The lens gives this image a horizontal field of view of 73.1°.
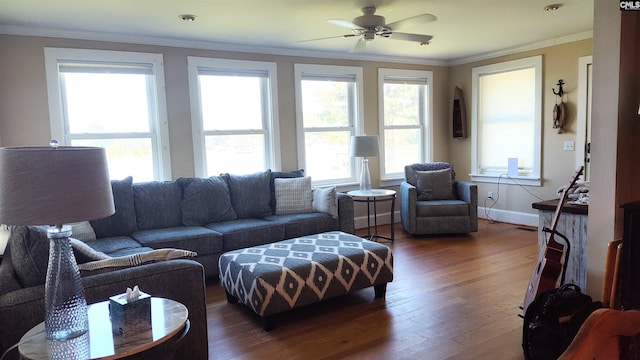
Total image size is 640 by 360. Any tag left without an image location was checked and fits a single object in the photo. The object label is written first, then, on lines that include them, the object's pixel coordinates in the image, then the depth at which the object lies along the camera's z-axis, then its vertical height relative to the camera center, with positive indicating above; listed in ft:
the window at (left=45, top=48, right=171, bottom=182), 13.39 +1.47
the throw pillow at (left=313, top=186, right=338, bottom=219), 14.83 -2.01
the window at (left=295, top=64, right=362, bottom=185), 17.81 +1.08
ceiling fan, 11.02 +3.12
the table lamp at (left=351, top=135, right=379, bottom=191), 16.38 -0.14
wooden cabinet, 9.00 -2.17
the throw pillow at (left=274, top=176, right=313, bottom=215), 15.16 -1.83
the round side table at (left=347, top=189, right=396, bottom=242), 16.07 -2.00
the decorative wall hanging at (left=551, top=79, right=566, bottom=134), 17.03 +0.97
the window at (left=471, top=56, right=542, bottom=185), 18.21 +0.81
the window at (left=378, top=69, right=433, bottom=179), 19.97 +1.09
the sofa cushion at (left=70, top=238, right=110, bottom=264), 6.89 -1.64
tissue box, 5.19 -2.00
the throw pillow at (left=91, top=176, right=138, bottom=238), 12.45 -1.96
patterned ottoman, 9.29 -2.91
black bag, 7.28 -3.14
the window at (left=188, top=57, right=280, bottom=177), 15.58 +1.21
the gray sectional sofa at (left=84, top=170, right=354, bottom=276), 12.33 -2.28
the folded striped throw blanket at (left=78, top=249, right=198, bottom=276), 6.73 -1.81
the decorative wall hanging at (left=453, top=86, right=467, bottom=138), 20.89 +1.19
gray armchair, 17.02 -2.68
